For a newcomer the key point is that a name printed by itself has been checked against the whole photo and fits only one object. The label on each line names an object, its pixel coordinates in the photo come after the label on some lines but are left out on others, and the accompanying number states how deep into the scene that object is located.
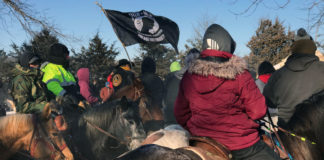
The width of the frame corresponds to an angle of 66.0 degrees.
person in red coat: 2.20
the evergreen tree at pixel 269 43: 30.42
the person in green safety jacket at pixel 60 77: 5.10
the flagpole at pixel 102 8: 7.70
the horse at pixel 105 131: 4.52
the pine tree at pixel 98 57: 22.44
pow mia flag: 8.27
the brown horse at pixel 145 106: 6.22
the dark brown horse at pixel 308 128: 2.96
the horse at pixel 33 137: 3.21
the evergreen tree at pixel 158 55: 27.25
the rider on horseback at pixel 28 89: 4.66
